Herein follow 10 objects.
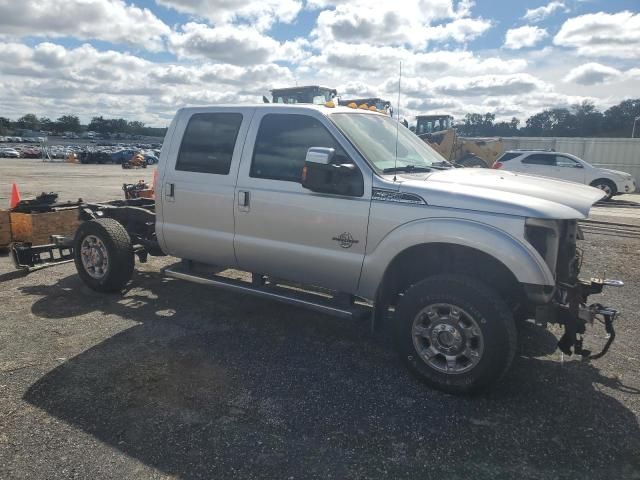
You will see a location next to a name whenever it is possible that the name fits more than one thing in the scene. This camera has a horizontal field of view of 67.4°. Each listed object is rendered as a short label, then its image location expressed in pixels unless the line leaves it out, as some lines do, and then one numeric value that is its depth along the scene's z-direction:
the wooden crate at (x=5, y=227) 7.07
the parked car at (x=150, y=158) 47.13
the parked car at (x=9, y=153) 57.72
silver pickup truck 3.27
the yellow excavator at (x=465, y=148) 21.25
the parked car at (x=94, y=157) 46.69
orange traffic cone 7.23
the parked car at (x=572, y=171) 17.00
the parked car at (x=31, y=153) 59.31
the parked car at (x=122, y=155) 46.53
